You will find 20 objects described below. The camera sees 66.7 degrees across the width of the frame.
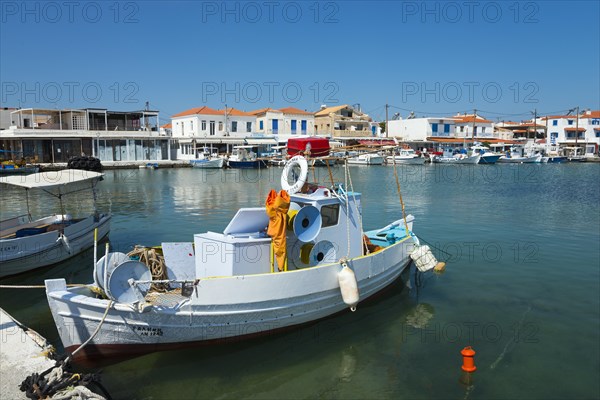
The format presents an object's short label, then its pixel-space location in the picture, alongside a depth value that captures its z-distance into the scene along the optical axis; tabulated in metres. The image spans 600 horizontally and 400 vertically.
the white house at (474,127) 85.88
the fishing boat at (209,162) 56.19
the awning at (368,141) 68.81
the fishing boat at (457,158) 67.31
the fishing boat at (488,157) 68.00
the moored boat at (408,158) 64.87
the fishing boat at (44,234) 11.89
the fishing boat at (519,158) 71.94
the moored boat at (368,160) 65.31
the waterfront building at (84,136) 50.09
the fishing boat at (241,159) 56.34
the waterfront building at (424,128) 81.69
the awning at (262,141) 63.66
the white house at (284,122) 72.50
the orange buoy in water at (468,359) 7.57
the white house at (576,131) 84.00
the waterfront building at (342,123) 76.56
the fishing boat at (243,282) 7.50
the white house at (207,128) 64.75
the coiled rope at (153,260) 9.26
